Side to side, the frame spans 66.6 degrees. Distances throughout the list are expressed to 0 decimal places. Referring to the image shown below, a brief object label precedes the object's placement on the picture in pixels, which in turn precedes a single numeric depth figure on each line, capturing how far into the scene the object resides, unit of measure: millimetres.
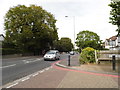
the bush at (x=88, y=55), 9751
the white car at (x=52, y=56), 14418
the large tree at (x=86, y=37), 37199
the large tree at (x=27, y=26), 25499
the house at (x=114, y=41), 36894
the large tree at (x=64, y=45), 55486
